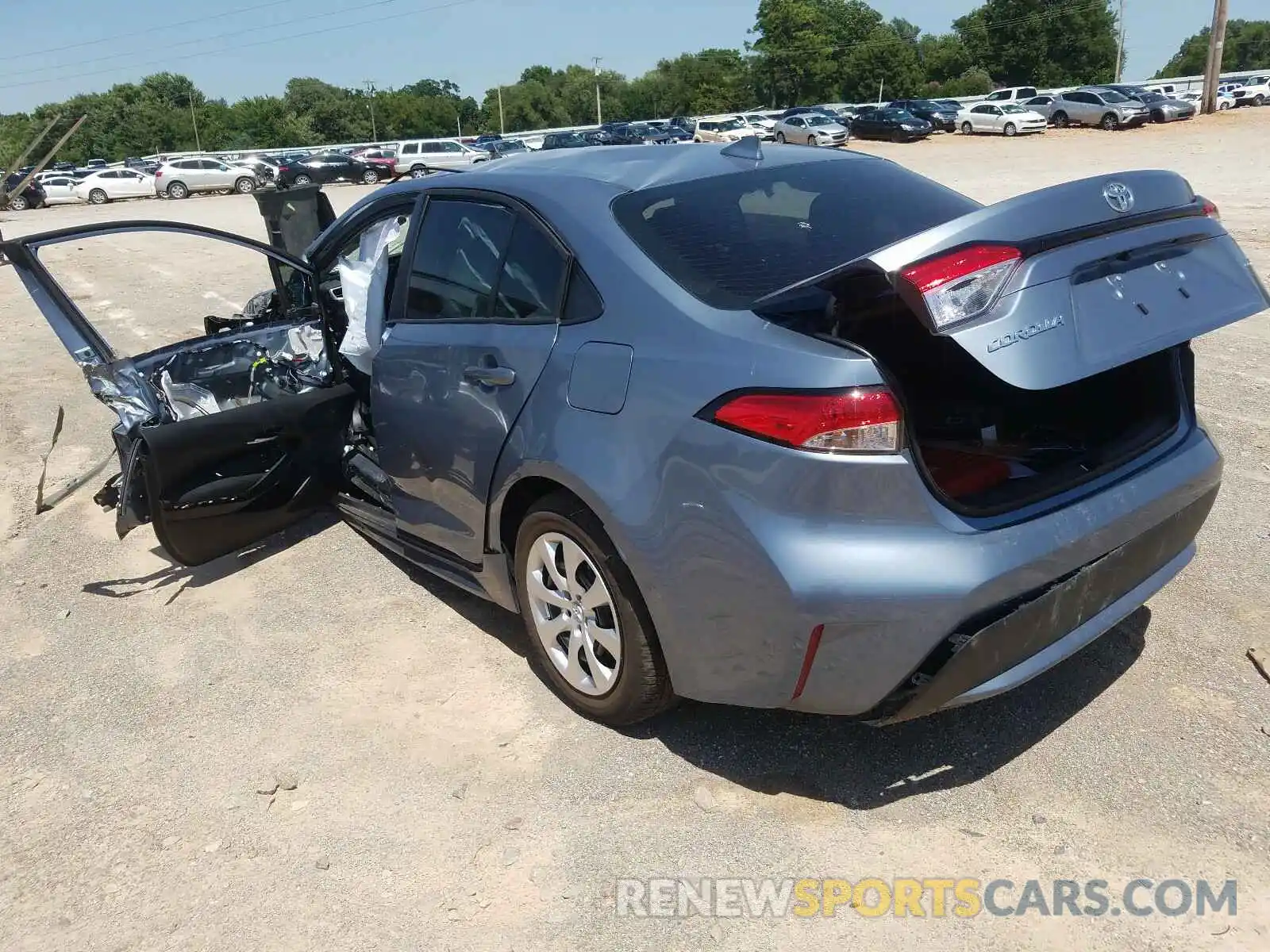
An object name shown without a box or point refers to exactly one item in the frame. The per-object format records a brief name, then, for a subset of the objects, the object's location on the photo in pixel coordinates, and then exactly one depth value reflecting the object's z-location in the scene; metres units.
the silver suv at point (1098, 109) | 38.19
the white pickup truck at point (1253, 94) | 45.81
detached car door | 4.23
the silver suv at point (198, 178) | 42.31
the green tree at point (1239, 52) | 102.12
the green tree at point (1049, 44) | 86.69
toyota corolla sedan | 2.48
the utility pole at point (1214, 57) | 38.31
